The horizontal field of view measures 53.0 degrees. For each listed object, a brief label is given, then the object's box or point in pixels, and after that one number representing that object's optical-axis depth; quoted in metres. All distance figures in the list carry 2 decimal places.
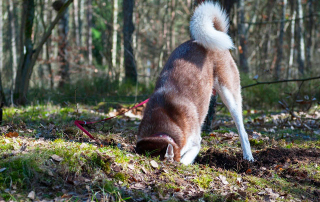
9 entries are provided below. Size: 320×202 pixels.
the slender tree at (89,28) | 22.89
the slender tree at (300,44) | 15.25
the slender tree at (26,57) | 8.25
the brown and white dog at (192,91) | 4.11
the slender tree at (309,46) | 16.41
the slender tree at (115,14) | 17.82
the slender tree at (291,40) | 16.61
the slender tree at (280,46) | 15.11
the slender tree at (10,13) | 22.66
